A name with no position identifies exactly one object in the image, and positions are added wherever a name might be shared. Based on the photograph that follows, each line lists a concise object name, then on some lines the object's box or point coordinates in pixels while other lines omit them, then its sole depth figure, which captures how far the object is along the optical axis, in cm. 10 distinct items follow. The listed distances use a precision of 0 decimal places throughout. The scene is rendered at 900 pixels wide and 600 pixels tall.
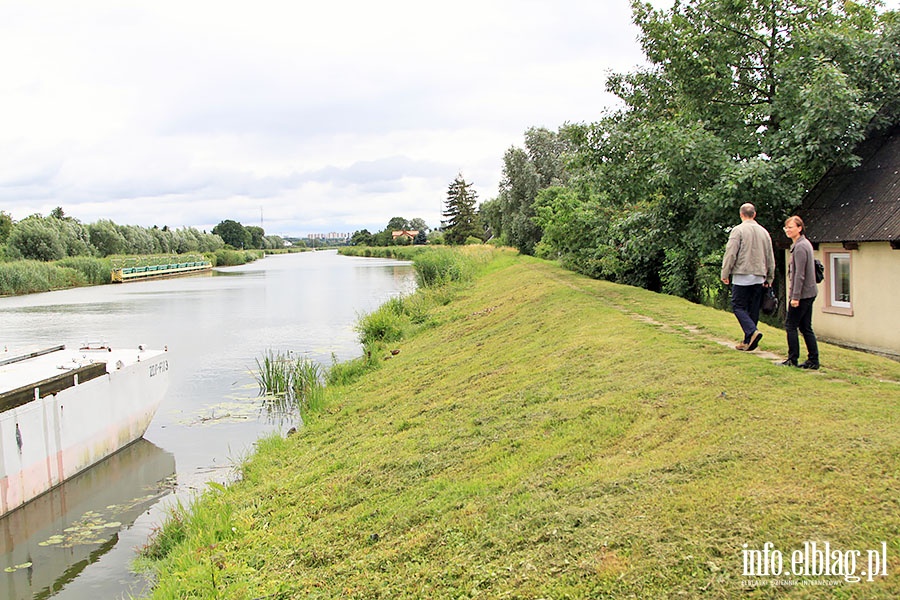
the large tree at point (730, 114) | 1420
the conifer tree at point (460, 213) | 10119
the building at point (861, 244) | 1313
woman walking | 796
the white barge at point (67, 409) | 973
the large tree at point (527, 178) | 5322
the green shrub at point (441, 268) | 3528
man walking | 865
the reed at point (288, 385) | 1534
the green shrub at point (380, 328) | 2162
